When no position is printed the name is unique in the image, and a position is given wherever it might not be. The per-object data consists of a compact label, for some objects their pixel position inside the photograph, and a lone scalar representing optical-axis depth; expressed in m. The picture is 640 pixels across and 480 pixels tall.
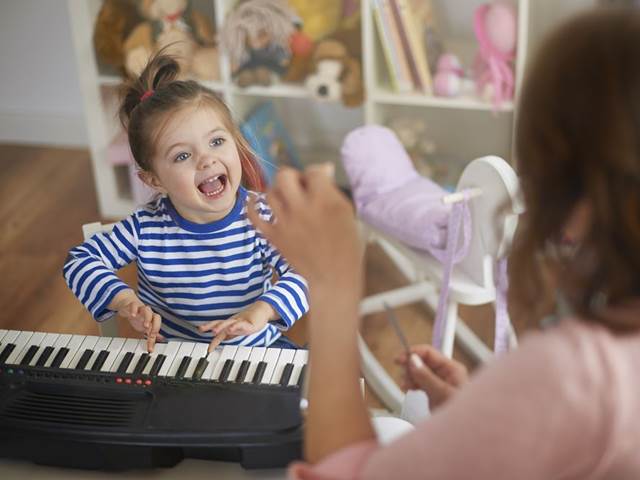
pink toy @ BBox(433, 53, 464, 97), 2.59
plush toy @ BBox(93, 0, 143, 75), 2.78
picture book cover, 2.86
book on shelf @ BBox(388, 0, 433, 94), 2.53
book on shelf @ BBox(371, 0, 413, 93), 2.55
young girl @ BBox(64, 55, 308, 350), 1.46
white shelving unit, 2.67
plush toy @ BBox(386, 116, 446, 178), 2.80
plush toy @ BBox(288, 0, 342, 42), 2.67
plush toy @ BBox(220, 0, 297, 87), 2.63
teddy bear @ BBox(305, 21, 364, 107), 2.67
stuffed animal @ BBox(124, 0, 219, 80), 2.73
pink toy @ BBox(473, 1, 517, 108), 2.48
